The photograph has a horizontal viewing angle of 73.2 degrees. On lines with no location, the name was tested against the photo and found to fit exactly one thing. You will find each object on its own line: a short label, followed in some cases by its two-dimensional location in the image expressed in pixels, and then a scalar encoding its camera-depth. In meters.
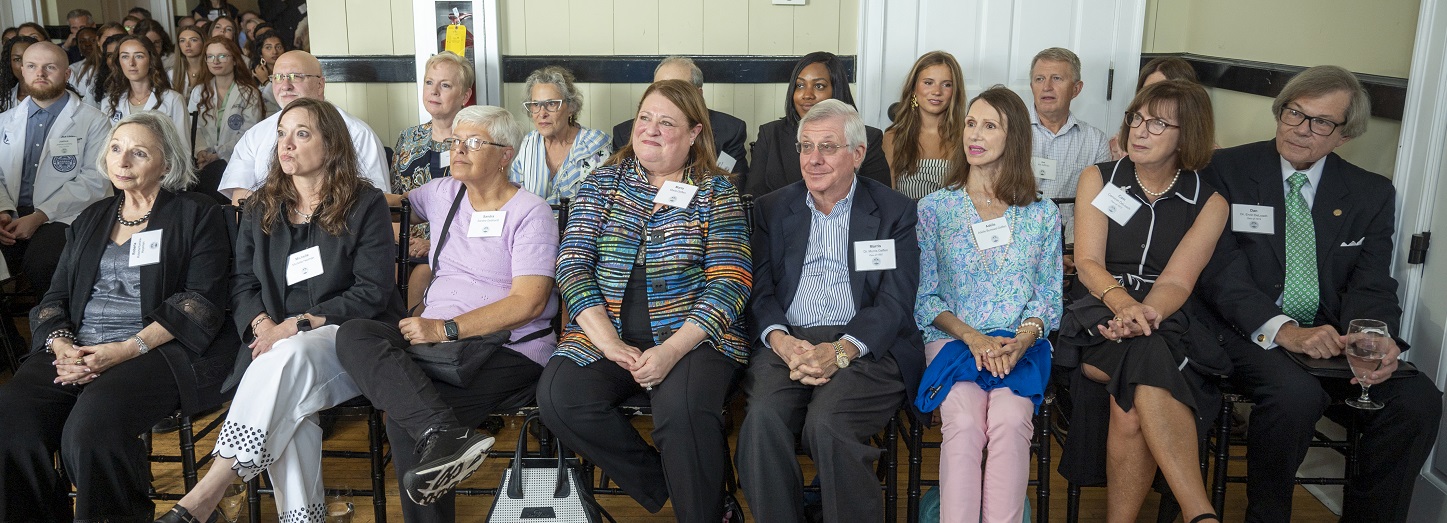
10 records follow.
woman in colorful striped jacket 2.51
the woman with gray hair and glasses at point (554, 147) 3.88
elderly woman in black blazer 2.55
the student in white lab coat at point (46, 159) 4.14
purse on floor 2.40
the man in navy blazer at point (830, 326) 2.47
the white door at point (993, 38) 4.81
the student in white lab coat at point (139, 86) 4.88
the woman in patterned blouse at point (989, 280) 2.58
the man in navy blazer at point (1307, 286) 2.61
